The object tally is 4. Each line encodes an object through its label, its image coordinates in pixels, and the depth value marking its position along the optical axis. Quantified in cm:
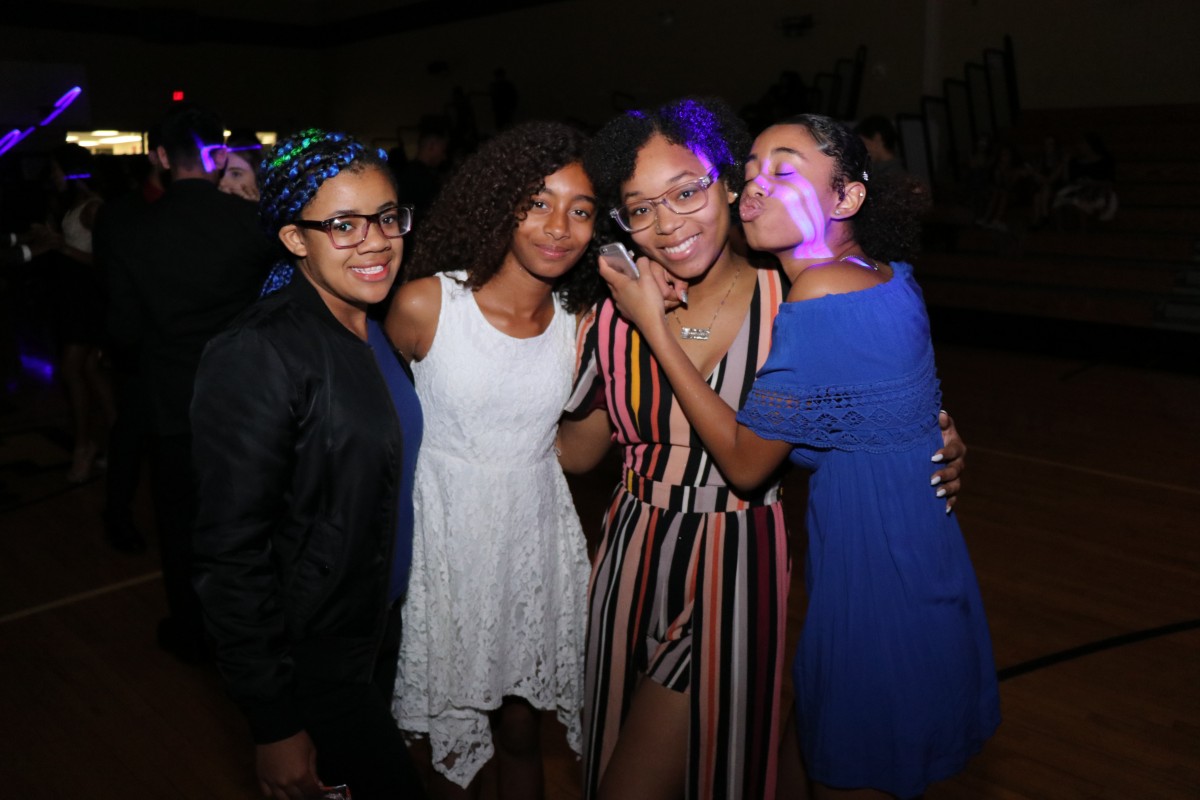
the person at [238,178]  326
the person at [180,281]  287
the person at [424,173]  570
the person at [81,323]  489
